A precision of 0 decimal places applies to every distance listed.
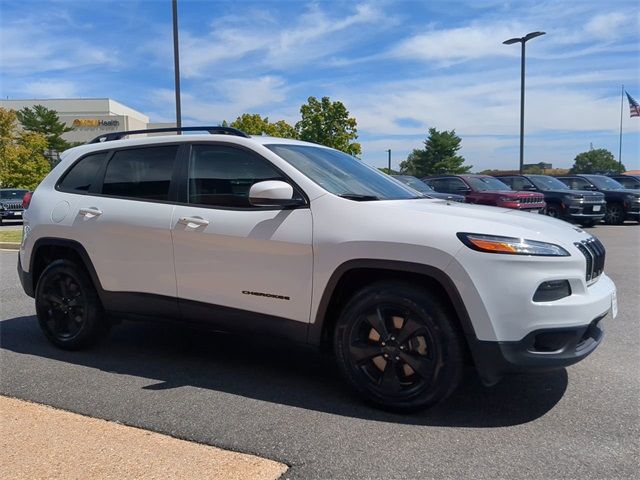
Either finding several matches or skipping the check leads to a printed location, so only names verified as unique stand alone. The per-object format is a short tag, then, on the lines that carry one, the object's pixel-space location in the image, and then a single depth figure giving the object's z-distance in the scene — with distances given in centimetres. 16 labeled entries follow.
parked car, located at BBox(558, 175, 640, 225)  1827
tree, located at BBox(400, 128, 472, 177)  6391
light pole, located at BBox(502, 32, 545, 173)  2217
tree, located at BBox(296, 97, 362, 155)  4438
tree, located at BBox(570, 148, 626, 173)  10096
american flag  4084
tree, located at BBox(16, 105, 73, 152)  6478
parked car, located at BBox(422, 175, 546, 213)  1448
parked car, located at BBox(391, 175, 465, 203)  1324
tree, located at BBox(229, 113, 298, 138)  4877
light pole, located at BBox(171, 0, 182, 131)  1338
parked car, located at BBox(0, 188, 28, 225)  2388
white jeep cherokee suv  316
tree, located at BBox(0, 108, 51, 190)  3847
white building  8606
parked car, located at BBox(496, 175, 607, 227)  1664
